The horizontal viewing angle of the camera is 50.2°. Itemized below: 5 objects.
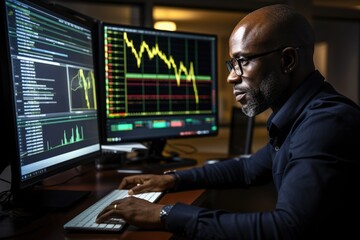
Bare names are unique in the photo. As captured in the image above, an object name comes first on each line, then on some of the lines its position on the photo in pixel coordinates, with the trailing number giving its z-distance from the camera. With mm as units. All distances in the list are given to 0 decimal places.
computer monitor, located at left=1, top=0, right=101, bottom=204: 906
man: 759
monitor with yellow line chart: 1604
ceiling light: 2873
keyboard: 868
